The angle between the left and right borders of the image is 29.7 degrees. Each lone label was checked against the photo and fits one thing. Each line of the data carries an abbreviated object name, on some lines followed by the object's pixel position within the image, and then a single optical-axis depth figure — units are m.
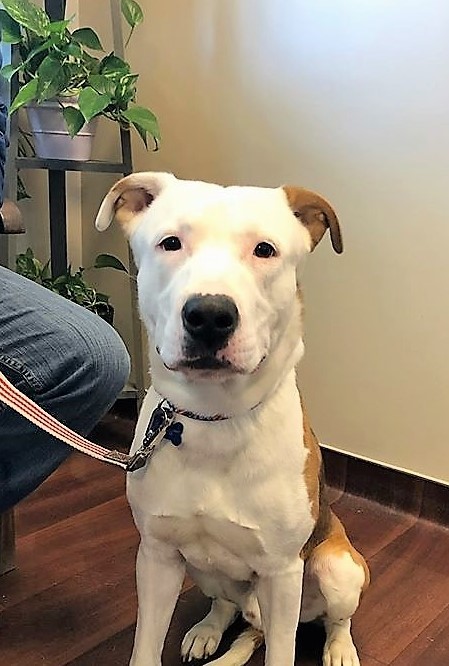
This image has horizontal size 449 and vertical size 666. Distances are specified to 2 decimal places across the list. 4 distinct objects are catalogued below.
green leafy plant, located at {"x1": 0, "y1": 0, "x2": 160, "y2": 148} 2.01
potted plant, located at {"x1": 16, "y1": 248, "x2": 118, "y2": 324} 2.35
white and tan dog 1.05
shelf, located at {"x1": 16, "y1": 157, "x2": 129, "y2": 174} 2.22
